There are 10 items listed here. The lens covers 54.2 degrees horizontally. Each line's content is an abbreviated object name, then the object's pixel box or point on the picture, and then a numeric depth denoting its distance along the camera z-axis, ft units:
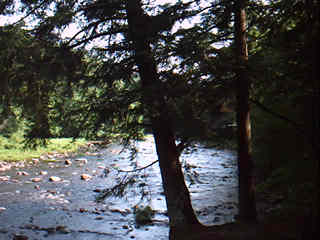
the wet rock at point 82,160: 60.49
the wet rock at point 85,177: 46.79
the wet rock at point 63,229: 27.35
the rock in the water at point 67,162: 58.44
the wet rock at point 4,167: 52.97
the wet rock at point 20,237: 25.41
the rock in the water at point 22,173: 49.30
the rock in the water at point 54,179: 45.47
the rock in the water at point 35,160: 59.64
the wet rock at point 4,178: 45.42
